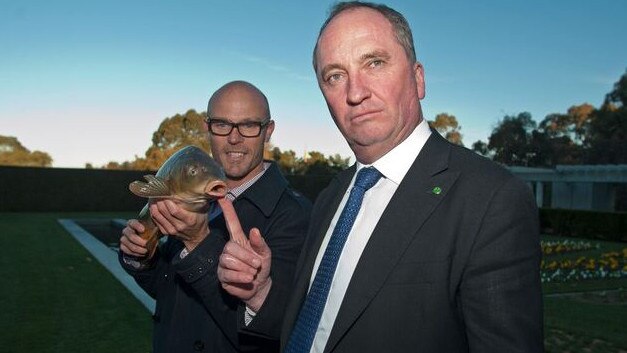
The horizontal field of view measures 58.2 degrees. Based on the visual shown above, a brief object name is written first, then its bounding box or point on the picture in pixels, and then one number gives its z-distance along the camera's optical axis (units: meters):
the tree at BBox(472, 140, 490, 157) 54.19
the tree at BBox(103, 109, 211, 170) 48.78
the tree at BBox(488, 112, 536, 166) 51.84
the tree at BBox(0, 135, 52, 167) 58.56
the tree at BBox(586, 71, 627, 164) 43.25
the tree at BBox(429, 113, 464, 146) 63.30
